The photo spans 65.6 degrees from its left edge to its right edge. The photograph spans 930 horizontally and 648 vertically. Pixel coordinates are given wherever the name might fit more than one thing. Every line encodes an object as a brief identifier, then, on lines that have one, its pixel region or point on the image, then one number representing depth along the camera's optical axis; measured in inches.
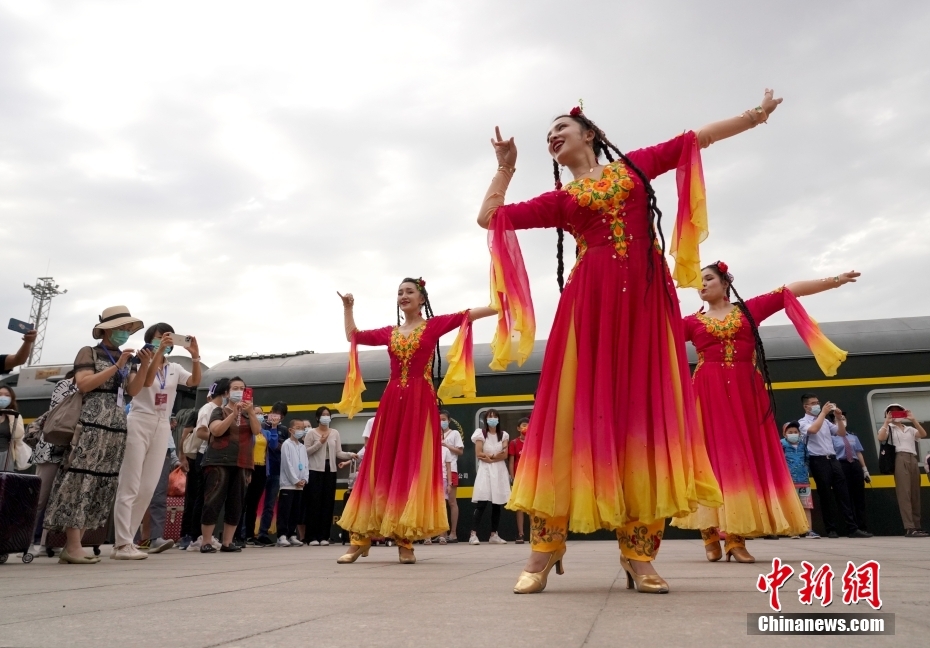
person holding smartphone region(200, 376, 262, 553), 323.0
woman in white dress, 441.7
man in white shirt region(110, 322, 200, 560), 264.1
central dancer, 129.8
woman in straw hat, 240.8
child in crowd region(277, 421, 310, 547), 440.8
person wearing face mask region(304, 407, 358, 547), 441.7
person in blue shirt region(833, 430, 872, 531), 413.4
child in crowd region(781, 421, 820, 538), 425.7
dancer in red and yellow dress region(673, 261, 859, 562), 213.0
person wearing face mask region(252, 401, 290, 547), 443.5
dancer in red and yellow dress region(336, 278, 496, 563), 246.4
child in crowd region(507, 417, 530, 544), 445.1
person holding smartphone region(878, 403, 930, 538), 398.9
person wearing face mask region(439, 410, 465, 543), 445.9
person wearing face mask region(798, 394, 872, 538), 414.0
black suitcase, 230.2
